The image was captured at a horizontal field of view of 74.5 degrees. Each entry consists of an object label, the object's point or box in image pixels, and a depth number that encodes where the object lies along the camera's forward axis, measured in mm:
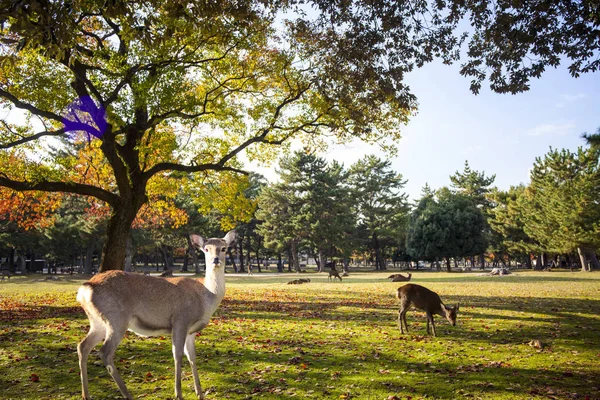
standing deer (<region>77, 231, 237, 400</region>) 4961
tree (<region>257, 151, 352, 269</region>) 55094
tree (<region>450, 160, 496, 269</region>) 74062
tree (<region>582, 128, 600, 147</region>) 14750
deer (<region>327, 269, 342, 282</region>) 34822
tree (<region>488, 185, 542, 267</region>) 54625
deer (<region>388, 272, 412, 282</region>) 32081
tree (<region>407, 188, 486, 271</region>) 55344
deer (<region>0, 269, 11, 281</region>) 42938
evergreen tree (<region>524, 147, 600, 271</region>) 40375
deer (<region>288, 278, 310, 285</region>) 31178
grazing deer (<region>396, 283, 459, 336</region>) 9453
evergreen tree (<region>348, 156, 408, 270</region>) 66438
